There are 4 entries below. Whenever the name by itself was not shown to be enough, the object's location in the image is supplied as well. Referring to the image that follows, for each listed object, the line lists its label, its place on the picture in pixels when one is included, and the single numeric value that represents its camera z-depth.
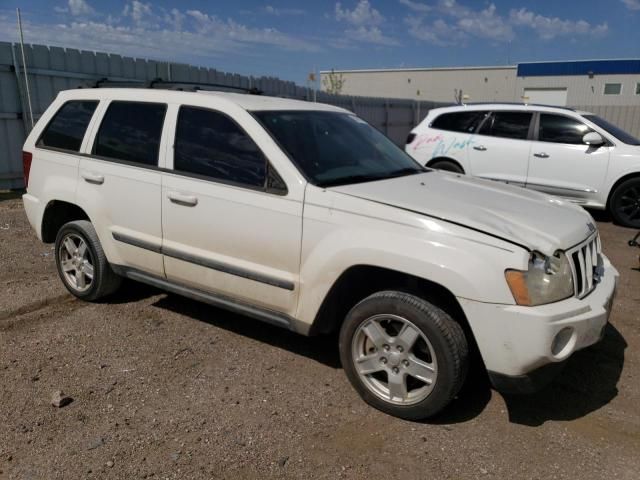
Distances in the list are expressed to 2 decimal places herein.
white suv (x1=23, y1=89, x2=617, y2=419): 2.81
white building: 42.53
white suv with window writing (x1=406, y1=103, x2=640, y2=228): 8.23
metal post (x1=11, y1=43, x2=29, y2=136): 9.30
